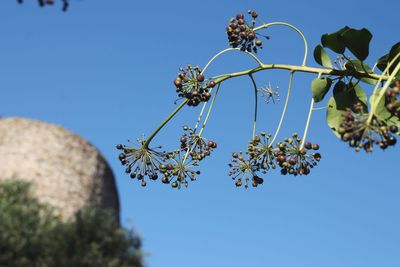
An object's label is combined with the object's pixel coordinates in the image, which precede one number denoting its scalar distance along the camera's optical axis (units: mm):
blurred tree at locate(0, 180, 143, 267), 6047
